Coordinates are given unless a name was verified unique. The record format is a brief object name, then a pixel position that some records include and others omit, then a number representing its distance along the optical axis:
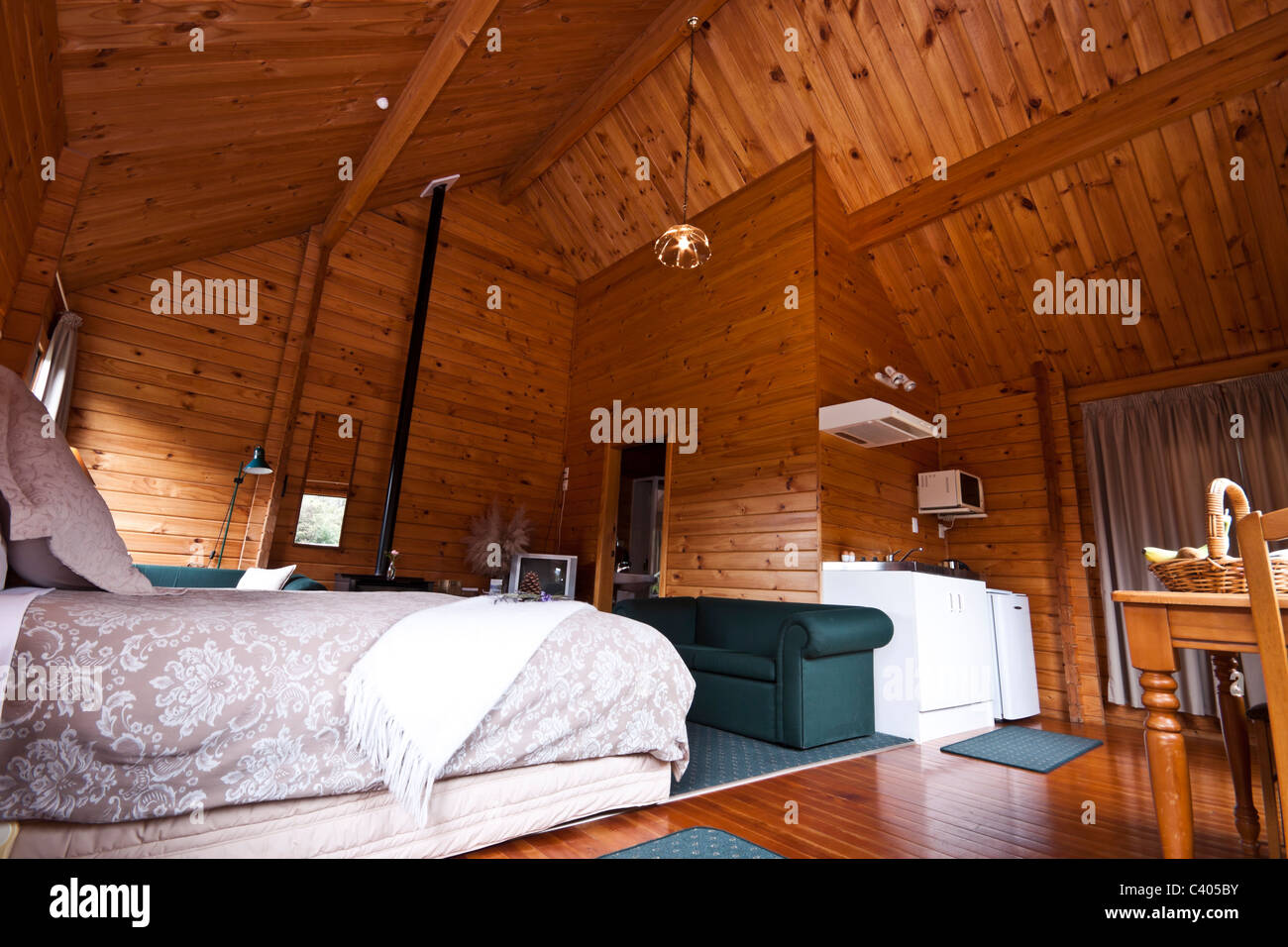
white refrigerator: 3.97
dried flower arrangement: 5.51
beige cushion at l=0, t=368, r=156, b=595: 1.32
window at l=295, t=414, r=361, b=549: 4.91
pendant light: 3.69
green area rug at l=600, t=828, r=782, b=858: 1.62
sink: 3.76
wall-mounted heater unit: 3.81
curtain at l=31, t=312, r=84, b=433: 3.53
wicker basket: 1.30
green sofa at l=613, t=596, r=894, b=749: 2.96
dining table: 1.30
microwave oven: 4.60
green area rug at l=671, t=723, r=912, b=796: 2.38
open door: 5.62
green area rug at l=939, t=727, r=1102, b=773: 2.89
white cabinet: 3.34
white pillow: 3.56
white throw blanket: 1.44
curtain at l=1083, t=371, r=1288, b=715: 3.84
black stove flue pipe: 4.87
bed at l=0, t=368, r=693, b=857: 1.17
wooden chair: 1.16
